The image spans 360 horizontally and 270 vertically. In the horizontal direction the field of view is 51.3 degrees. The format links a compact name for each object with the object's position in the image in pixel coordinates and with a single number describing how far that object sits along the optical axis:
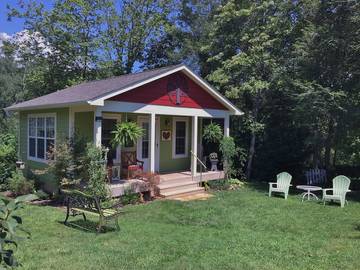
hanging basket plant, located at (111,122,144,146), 11.24
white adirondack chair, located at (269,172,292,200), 12.52
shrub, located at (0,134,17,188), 15.20
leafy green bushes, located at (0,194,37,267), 1.79
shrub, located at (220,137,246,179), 14.88
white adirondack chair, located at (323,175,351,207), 11.20
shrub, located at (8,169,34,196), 12.67
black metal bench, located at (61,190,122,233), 7.86
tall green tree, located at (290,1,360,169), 12.84
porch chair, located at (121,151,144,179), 12.90
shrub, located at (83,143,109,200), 10.27
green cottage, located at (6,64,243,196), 11.70
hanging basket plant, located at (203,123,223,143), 15.09
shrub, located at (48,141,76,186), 10.95
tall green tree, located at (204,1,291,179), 16.06
